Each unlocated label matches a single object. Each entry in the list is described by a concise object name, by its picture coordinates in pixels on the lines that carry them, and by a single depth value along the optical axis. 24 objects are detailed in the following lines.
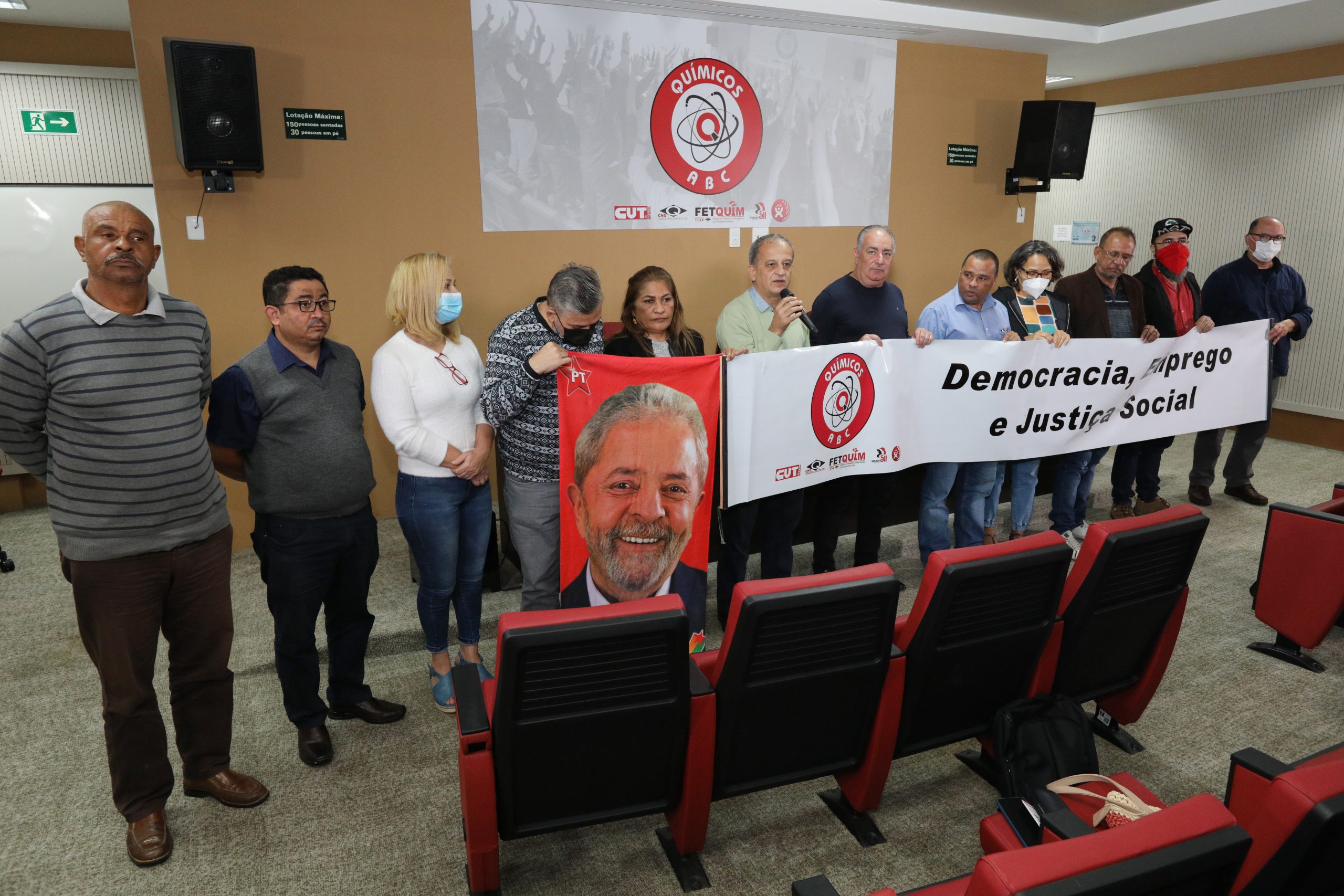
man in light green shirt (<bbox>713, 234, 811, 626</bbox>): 3.45
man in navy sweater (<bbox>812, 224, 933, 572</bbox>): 3.87
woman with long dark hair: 3.15
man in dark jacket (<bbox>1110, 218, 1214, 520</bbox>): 4.84
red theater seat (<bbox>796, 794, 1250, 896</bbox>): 1.14
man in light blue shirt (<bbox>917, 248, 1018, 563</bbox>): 3.95
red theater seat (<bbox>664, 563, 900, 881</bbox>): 1.99
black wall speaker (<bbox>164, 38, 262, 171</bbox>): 4.11
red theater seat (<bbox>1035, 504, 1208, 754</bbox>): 2.39
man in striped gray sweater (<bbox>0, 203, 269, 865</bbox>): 2.09
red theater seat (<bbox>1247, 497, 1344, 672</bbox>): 3.24
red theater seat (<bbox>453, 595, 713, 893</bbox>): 1.81
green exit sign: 5.55
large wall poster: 5.16
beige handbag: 1.91
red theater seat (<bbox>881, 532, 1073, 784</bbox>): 2.16
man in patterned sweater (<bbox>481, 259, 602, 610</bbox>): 2.78
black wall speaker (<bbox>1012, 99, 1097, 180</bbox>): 6.71
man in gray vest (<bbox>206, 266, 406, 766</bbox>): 2.48
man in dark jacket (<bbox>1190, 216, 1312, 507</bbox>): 5.16
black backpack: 2.30
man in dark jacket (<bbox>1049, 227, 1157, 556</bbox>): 4.58
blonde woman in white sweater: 2.72
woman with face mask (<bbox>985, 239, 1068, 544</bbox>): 4.23
